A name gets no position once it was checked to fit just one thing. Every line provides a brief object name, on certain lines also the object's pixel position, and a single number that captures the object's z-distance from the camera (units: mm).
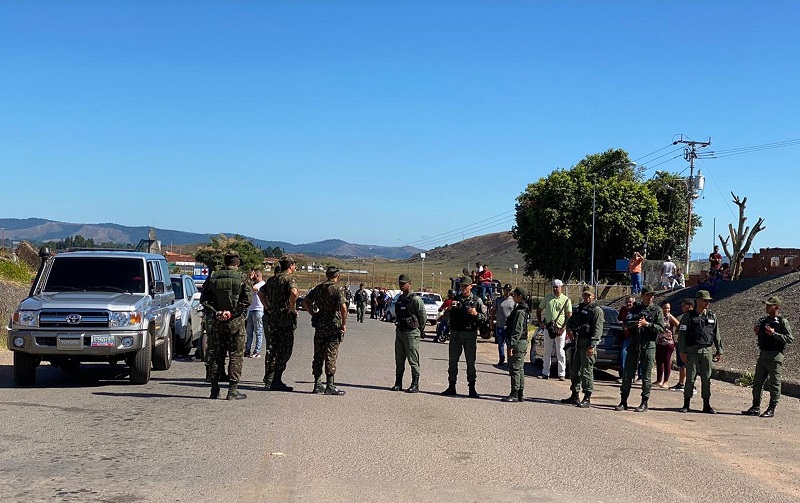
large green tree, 56812
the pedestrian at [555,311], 15557
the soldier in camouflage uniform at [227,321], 12031
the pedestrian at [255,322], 17938
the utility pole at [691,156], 52338
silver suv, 12500
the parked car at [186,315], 17500
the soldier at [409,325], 13469
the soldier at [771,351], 12844
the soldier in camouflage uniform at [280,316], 12719
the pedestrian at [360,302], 41500
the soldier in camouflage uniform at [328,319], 12633
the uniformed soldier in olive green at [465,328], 13414
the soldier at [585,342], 12930
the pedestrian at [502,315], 20391
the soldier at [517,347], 13094
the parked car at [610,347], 16859
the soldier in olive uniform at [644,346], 12930
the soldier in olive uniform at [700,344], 13219
